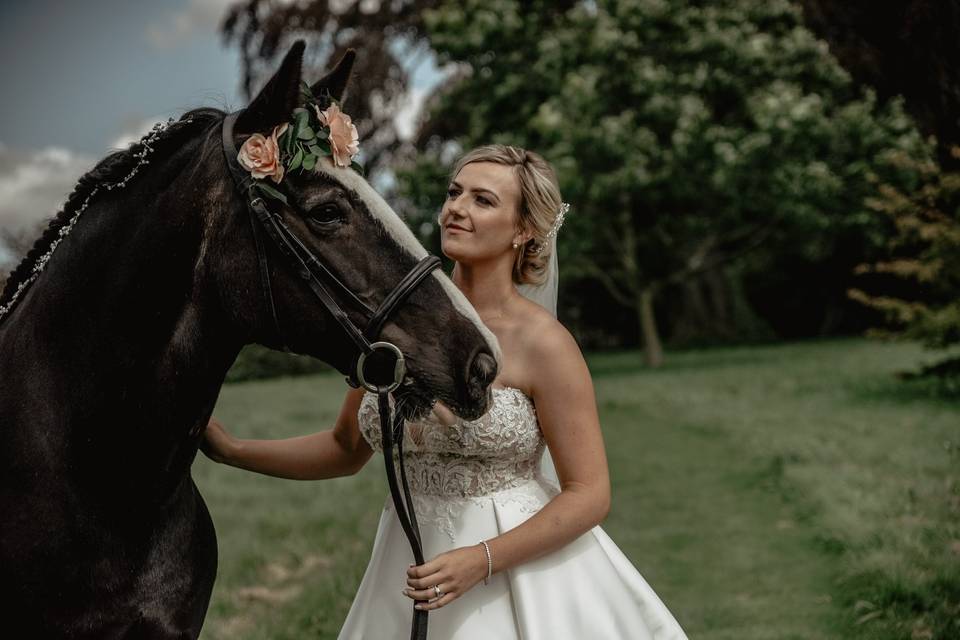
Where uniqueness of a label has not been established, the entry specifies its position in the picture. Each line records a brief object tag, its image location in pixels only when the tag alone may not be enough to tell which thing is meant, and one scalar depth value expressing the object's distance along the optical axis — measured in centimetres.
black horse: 229
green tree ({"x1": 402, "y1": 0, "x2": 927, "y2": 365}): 1617
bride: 273
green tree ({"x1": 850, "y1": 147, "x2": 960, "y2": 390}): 1019
